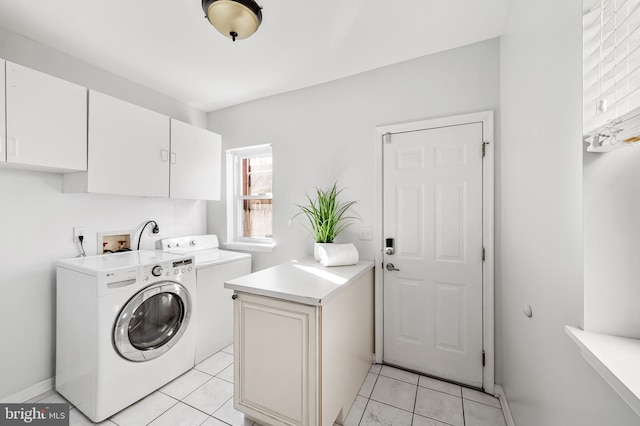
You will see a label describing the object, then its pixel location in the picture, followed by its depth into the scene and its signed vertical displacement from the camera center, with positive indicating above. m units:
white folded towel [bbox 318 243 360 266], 2.04 -0.34
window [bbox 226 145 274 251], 3.06 +0.19
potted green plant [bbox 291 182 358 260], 2.29 -0.02
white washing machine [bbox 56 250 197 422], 1.65 -0.83
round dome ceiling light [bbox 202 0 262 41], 1.35 +1.08
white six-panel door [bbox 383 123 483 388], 1.95 -0.31
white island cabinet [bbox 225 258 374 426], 1.39 -0.79
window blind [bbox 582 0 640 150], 0.63 +0.38
